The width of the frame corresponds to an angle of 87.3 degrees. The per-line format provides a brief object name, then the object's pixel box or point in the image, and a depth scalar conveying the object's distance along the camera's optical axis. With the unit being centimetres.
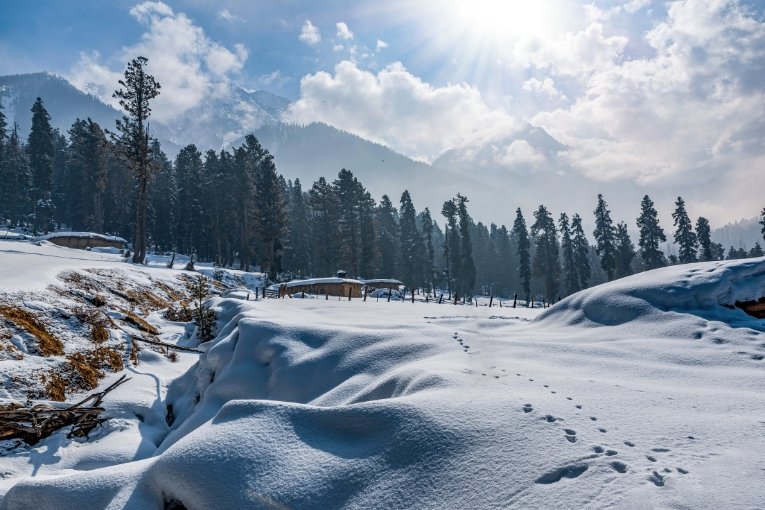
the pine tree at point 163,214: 5256
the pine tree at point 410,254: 5962
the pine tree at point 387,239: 5862
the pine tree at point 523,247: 5519
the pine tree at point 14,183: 5069
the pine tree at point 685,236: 5269
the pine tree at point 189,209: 5066
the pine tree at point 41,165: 5100
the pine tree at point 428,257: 6141
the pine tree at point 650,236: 5153
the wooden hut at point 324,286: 3072
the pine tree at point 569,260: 5318
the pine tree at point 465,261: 5866
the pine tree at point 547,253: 5559
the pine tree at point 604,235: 4962
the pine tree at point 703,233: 5437
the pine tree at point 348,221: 4766
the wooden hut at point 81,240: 3459
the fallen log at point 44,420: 596
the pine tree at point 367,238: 5009
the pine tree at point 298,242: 5708
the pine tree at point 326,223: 5053
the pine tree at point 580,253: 5316
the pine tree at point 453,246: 5872
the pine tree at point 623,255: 5366
